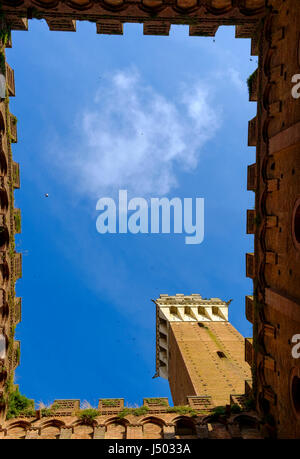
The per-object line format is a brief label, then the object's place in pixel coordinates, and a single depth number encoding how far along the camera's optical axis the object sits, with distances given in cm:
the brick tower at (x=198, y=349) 2347
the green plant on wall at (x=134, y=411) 1407
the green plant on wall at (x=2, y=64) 1384
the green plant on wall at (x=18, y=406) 1416
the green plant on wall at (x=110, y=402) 1463
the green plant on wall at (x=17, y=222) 1532
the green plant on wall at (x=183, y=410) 1431
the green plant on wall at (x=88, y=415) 1385
